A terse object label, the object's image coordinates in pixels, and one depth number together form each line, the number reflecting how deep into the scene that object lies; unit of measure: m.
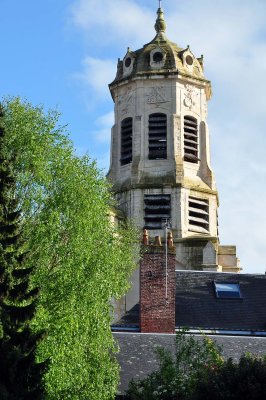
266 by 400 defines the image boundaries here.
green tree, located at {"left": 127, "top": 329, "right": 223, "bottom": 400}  21.83
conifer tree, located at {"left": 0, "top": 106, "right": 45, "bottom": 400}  20.66
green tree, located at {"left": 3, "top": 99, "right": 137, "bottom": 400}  21.45
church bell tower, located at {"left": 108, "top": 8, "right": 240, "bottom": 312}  40.25
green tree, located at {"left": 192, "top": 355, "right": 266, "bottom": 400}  18.95
